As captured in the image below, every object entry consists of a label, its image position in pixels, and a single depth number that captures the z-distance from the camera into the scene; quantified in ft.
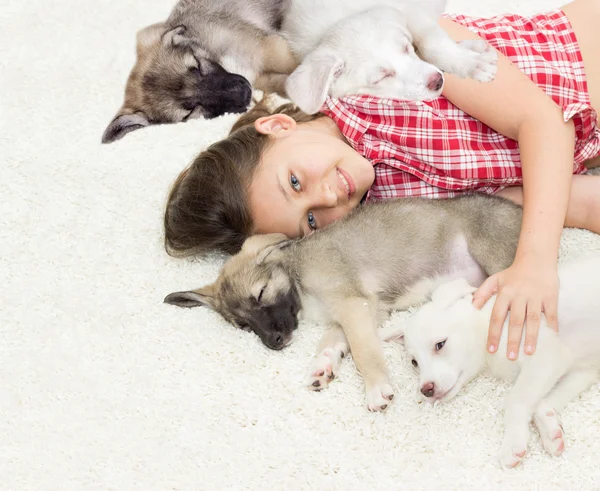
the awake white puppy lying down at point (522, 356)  4.20
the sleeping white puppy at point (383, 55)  4.95
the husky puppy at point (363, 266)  5.18
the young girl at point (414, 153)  5.38
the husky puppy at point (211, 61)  6.13
